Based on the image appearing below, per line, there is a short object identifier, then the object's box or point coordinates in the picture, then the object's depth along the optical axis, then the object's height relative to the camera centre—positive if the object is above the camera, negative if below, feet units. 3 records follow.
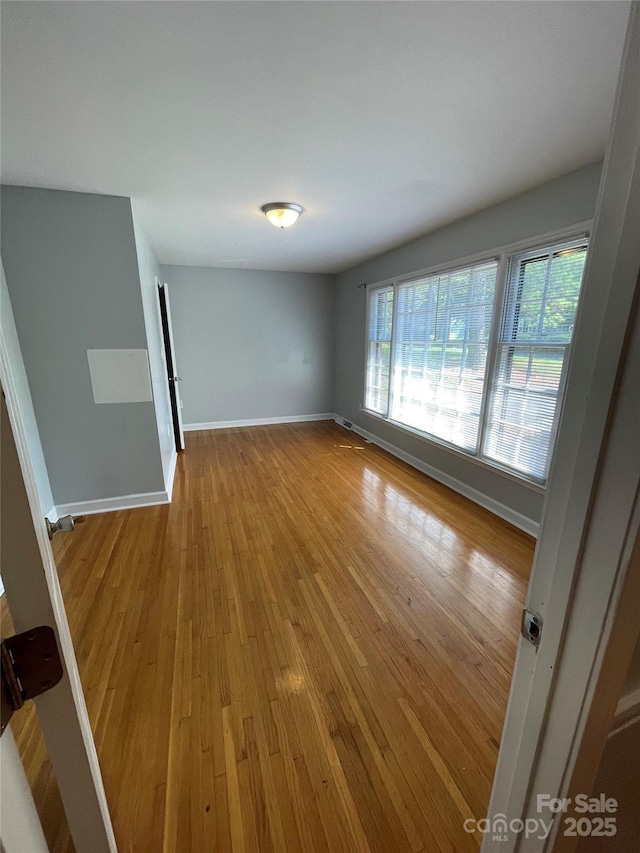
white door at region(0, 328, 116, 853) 1.45 -1.26
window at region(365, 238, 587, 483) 7.80 -0.41
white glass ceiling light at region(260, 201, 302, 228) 8.63 +3.13
